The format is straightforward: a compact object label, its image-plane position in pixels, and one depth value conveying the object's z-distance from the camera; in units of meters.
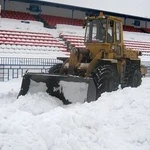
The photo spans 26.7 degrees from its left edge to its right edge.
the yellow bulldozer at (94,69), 8.34
